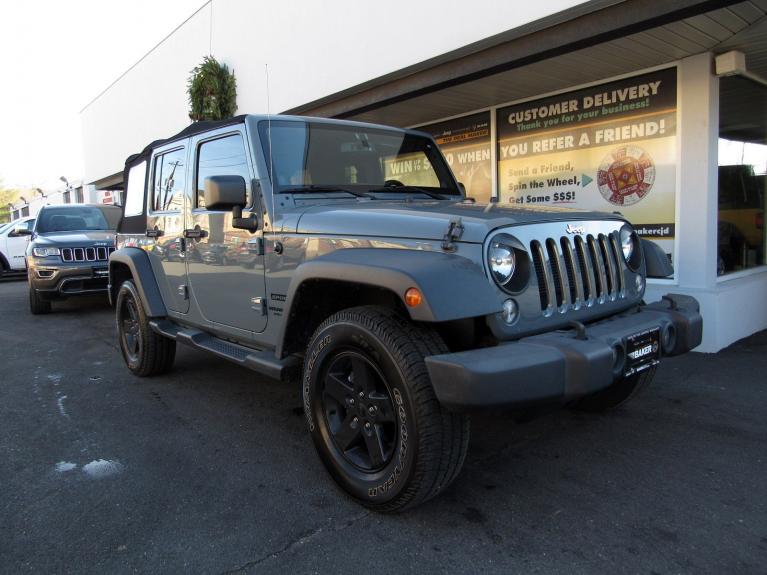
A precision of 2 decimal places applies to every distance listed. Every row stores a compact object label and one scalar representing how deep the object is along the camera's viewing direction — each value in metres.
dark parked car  8.60
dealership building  5.06
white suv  14.87
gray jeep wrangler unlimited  2.34
